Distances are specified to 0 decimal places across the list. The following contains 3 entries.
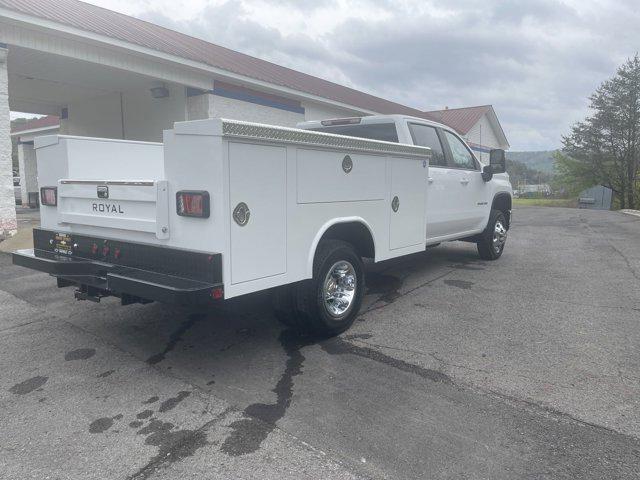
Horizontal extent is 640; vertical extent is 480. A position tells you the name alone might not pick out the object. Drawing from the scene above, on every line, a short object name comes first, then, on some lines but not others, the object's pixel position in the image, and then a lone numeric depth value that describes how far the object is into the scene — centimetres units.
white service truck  329
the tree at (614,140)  4000
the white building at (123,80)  931
